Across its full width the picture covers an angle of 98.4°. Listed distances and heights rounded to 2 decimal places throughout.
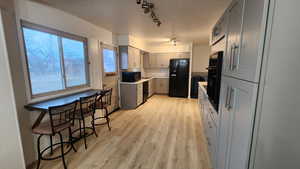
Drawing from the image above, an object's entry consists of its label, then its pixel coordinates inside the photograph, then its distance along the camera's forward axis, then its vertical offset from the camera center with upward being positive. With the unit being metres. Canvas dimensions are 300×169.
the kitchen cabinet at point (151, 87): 5.89 -0.92
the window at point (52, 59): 1.98 +0.14
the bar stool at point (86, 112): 2.29 -0.83
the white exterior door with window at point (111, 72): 3.64 -0.14
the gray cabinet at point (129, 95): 4.29 -0.93
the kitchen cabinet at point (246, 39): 0.76 +0.21
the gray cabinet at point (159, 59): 5.95 +0.38
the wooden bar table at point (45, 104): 1.78 -0.55
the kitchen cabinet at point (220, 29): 1.64 +0.56
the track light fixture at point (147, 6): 2.01 +0.99
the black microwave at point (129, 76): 4.29 -0.31
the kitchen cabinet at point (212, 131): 1.66 -0.91
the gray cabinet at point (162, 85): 6.34 -0.89
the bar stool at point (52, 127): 1.72 -0.84
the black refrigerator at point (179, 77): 5.51 -0.43
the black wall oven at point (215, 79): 1.62 -0.16
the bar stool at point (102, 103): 2.74 -0.81
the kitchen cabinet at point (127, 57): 4.27 +0.33
